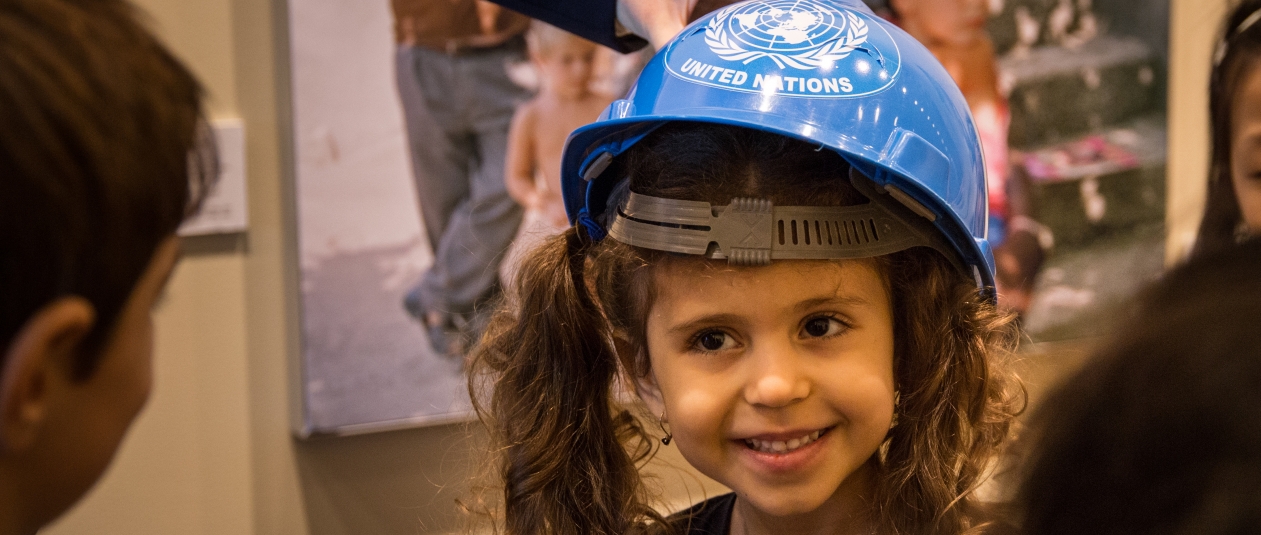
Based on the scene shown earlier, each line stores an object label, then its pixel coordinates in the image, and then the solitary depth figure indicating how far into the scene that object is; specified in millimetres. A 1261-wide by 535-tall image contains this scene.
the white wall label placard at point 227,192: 1390
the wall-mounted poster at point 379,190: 1432
